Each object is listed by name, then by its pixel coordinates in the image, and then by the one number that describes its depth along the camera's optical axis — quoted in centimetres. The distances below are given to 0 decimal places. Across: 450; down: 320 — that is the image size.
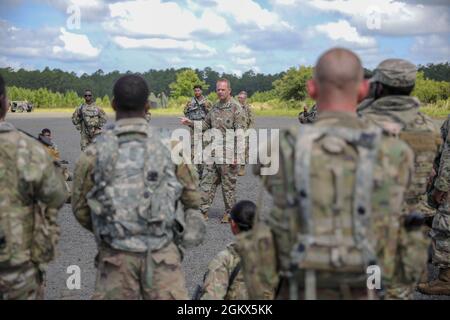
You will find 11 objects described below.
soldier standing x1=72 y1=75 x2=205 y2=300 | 308
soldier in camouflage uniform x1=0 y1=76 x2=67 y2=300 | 303
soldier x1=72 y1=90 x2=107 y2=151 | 1305
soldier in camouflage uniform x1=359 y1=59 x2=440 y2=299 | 376
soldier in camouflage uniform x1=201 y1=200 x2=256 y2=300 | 378
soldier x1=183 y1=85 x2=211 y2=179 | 1098
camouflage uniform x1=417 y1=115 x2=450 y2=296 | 552
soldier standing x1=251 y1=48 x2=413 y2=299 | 247
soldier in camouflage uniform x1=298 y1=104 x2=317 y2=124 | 1002
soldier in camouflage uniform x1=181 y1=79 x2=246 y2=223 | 862
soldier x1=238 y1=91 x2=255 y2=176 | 1330
